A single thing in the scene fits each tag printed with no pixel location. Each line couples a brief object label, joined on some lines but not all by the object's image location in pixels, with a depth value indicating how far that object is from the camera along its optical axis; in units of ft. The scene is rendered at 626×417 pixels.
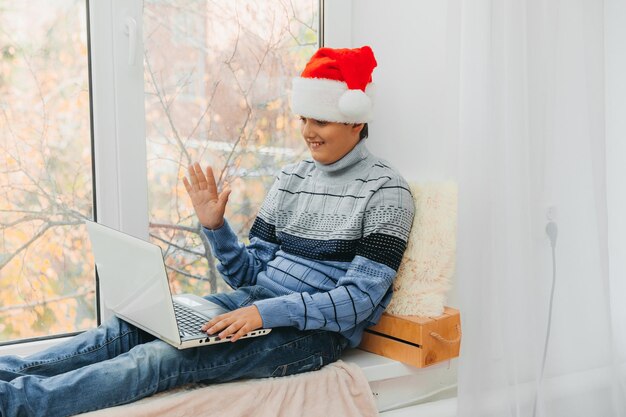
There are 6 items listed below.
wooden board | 5.23
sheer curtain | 4.48
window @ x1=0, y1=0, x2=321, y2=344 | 5.60
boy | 4.40
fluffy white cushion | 5.41
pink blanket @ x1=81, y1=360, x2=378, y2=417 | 4.33
